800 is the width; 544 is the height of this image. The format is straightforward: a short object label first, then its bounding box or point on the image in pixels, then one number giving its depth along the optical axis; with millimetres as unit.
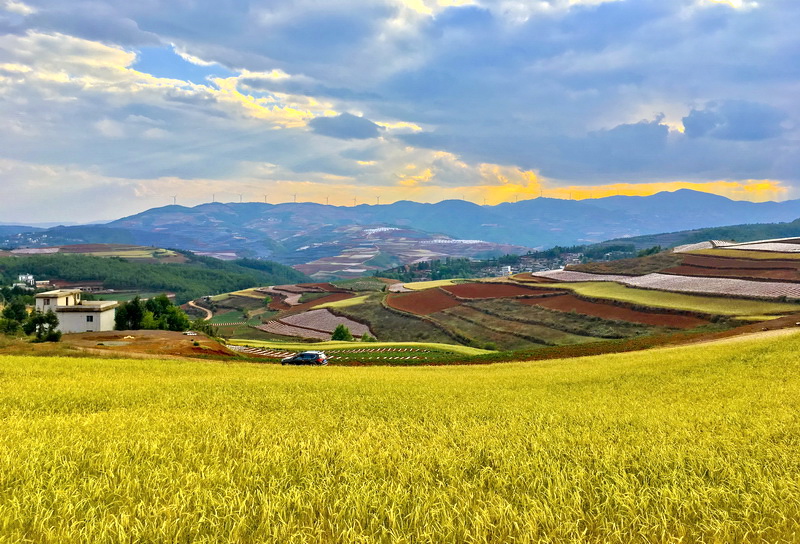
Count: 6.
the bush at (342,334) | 89375
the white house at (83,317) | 79250
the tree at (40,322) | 68419
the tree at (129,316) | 79250
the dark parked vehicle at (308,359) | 43688
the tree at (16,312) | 90312
